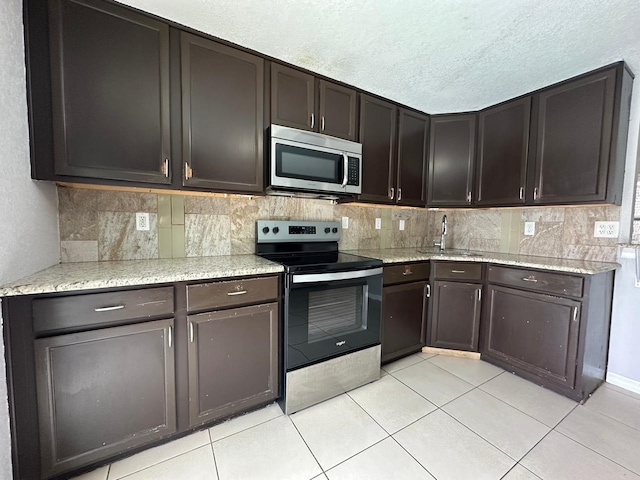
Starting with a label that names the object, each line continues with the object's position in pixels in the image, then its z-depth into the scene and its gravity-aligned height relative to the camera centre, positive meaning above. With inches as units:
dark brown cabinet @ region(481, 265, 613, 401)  69.6 -29.1
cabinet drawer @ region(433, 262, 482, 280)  89.1 -15.6
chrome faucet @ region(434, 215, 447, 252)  106.0 -2.6
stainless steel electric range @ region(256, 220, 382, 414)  63.1 -25.2
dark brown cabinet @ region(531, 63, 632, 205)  70.3 +26.3
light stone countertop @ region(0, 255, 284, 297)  41.7 -10.3
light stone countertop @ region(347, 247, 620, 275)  71.0 -10.5
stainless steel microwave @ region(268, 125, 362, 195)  68.7 +17.4
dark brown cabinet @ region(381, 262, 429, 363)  83.1 -28.4
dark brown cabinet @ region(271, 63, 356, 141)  71.5 +35.6
